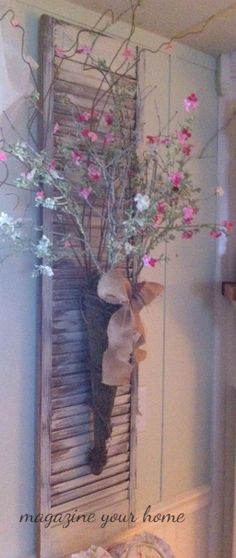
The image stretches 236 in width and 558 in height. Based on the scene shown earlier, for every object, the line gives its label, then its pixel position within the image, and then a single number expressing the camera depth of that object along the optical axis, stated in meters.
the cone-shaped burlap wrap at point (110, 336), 1.23
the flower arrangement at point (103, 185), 1.20
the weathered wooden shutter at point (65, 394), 1.27
